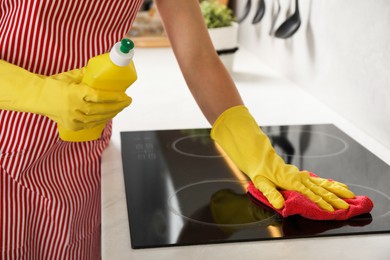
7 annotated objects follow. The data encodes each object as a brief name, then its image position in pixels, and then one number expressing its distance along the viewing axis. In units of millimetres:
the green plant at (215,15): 2064
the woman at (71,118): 1019
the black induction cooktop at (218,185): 948
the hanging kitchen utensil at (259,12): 2232
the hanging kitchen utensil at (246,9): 2476
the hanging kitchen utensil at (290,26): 1824
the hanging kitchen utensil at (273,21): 2036
